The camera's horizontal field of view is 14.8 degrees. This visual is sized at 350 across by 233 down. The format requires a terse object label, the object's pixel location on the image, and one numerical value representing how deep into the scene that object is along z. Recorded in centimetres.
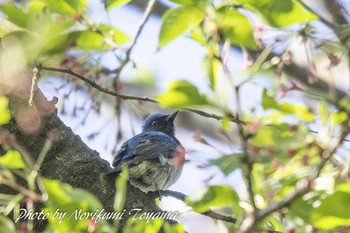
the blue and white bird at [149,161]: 973
